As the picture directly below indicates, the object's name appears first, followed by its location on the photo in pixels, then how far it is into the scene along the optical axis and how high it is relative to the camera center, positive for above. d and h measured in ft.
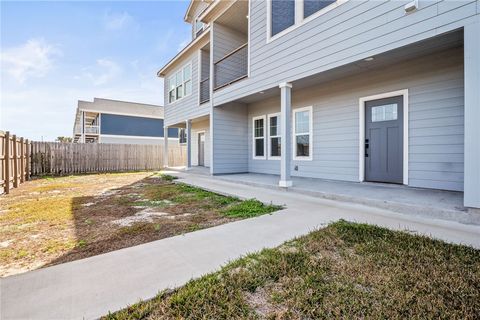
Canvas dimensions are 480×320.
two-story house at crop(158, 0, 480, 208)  12.37 +5.53
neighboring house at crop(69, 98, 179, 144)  79.87 +11.89
